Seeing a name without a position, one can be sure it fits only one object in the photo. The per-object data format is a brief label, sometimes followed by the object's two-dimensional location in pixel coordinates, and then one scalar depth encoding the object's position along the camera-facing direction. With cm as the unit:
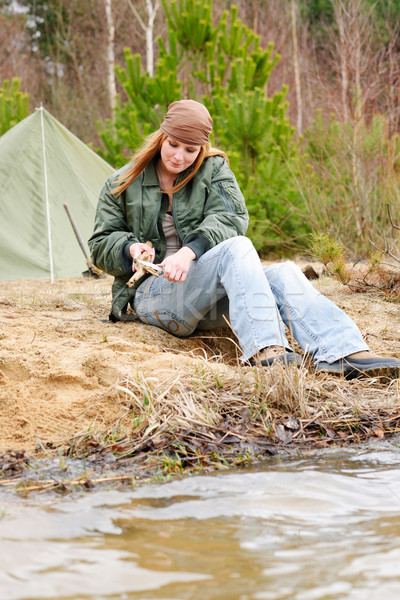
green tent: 570
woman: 257
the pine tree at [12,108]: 713
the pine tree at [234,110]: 697
